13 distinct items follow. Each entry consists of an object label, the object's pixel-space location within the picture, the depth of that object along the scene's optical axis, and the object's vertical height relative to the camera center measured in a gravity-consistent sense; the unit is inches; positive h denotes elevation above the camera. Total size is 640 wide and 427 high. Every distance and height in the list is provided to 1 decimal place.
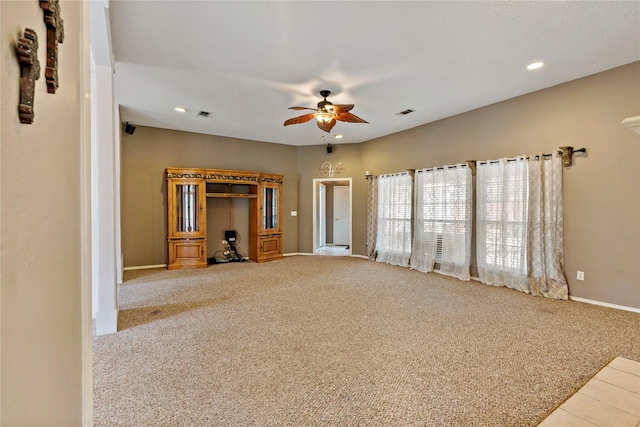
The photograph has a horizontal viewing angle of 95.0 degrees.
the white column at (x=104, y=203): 111.3 +3.4
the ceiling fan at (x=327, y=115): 150.6 +52.0
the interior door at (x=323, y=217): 372.9 -7.3
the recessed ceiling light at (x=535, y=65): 134.3 +67.6
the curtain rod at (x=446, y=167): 198.1 +31.1
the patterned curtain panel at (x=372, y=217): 267.7 -5.4
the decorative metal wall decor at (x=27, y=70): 22.3 +11.4
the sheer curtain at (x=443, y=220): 197.8 -6.8
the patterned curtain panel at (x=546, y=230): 155.6 -10.6
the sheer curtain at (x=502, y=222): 168.4 -6.9
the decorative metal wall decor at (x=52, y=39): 28.3 +17.7
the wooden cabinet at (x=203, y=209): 229.1 +2.2
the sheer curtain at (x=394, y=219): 239.5 -6.9
